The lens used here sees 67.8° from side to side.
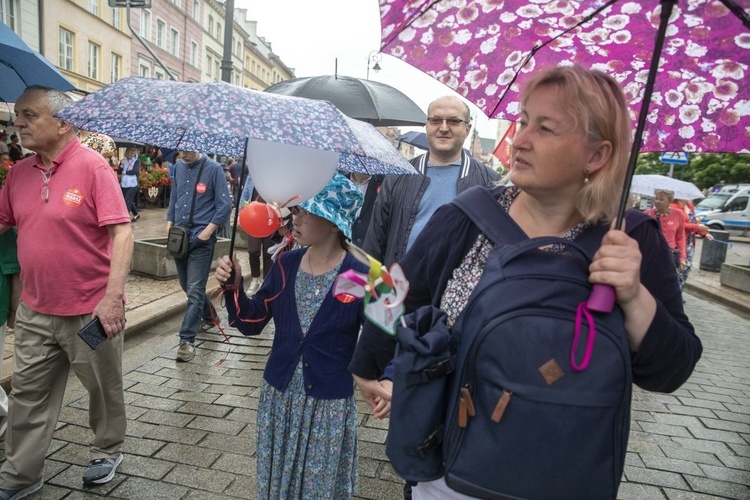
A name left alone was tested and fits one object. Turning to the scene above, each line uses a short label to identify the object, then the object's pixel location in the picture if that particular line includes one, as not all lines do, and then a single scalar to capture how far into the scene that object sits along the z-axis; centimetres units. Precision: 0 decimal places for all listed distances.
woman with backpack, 124
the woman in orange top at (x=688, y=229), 895
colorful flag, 647
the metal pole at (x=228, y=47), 763
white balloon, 222
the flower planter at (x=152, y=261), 757
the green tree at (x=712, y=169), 3121
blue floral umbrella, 187
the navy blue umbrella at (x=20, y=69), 339
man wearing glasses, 372
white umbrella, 925
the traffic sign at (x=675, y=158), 1259
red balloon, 216
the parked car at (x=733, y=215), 2691
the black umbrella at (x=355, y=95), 547
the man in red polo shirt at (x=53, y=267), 286
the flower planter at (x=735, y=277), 1107
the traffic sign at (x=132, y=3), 567
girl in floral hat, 233
